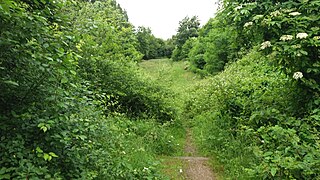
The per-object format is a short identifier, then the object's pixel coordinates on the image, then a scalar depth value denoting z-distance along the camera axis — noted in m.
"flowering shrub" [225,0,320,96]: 4.32
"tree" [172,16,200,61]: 37.28
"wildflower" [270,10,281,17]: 4.58
